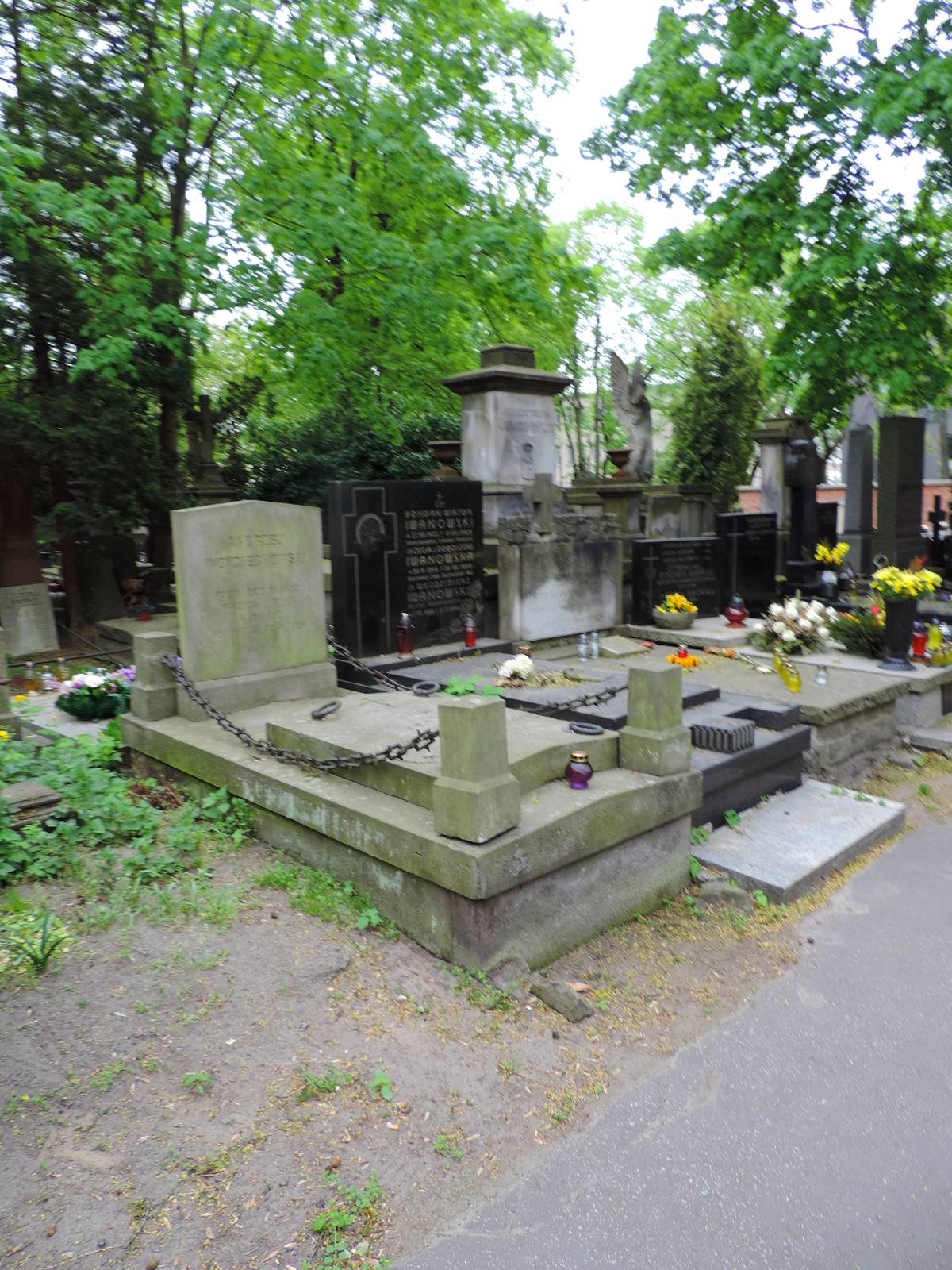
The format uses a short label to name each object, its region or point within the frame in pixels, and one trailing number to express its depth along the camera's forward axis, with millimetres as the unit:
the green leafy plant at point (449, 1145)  3203
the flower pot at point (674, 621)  10930
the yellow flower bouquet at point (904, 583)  8531
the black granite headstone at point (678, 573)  11242
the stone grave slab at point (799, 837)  5430
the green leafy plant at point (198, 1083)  3332
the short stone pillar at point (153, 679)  6441
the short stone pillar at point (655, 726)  5109
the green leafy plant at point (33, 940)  3943
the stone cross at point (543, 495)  10477
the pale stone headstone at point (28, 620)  11648
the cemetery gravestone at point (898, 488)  14422
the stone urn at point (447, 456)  12852
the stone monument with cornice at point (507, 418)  11344
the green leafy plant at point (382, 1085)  3432
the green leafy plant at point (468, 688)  6348
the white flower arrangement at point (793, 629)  9453
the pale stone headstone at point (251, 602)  6215
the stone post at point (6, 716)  6691
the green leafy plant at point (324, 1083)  3377
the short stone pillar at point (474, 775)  4121
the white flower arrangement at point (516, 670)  7824
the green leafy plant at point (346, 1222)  2750
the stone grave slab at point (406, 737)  4824
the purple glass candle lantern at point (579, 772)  4848
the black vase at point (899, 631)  8727
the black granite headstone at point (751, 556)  12344
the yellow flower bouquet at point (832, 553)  12442
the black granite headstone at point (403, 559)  8375
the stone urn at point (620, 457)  16469
